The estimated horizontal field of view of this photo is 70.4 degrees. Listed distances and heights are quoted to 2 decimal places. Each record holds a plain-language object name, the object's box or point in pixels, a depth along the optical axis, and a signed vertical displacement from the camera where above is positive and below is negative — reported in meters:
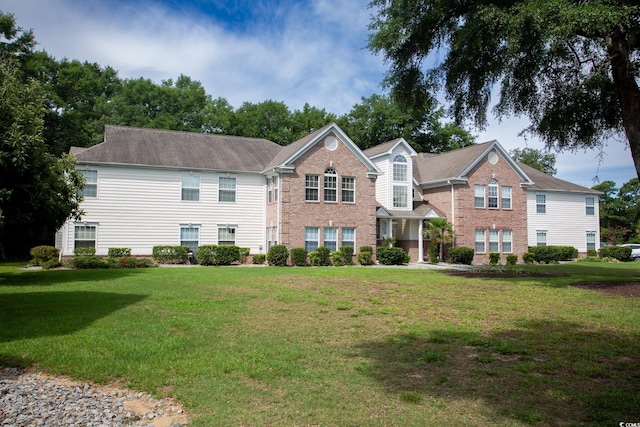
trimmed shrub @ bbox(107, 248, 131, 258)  24.66 -0.77
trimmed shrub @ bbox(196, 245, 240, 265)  25.47 -0.90
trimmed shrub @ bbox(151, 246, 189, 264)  25.55 -0.89
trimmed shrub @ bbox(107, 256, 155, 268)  23.05 -1.24
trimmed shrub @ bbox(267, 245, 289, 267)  25.42 -0.93
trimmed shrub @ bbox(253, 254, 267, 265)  27.12 -1.17
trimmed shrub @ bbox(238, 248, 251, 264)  26.96 -0.93
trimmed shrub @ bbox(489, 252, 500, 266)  28.69 -1.21
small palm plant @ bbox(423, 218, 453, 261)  29.38 +0.58
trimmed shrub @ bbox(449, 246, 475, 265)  29.70 -1.05
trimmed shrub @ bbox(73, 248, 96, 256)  24.28 -0.70
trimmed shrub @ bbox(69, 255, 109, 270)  22.25 -1.20
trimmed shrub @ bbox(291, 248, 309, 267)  25.77 -0.99
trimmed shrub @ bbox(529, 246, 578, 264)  33.31 -1.02
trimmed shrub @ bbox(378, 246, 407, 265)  27.93 -1.00
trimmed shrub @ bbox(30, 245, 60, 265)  24.23 -0.86
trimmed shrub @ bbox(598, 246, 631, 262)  35.72 -1.07
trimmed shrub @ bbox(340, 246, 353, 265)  26.91 -0.91
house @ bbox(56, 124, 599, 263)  25.77 +2.80
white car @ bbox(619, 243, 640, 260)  38.09 -1.15
